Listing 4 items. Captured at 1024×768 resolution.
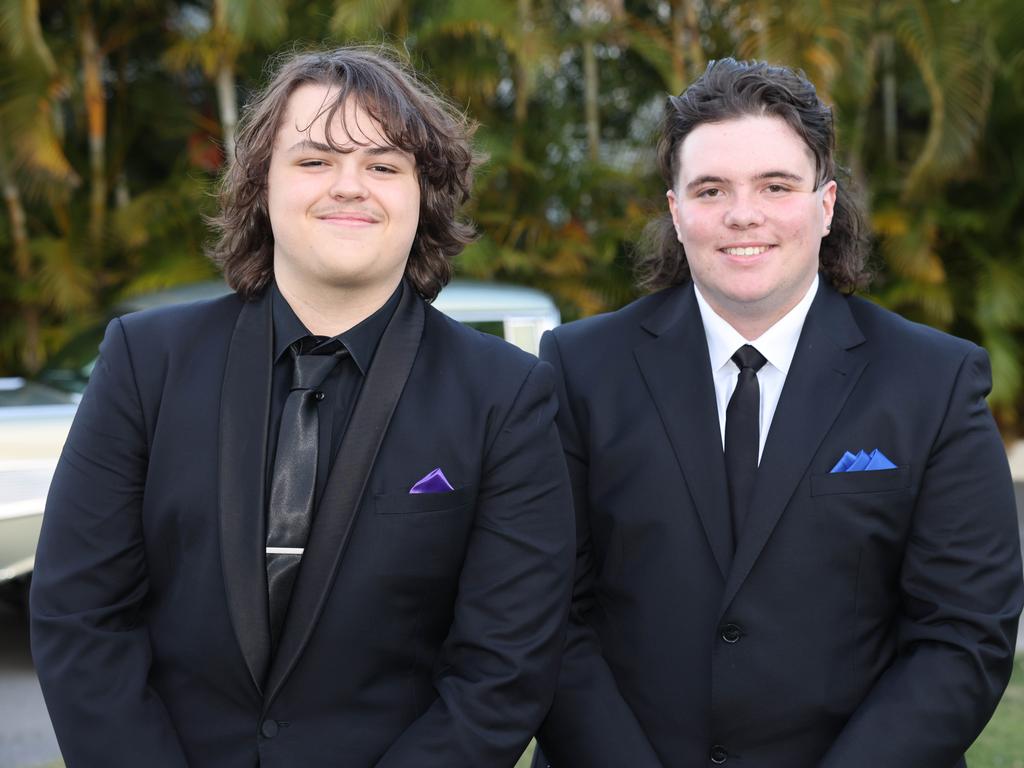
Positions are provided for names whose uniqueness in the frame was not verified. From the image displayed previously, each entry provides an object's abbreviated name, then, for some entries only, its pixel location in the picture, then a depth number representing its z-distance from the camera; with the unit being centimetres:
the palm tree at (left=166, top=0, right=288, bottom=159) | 891
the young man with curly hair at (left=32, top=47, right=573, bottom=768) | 218
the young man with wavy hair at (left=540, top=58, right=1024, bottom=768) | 238
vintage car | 535
